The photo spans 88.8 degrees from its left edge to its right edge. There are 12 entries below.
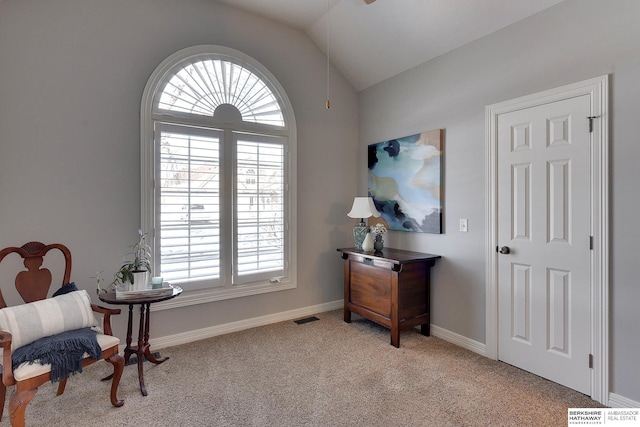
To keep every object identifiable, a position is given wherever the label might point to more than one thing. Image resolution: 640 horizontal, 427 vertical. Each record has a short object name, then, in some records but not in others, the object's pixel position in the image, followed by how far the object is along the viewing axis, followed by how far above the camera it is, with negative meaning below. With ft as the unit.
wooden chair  5.70 -2.69
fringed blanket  5.96 -2.59
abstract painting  10.89 +1.24
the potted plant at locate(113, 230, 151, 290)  7.91 -1.44
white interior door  7.57 -0.63
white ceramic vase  11.90 -1.05
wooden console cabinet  10.25 -2.44
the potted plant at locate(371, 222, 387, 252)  11.80 -0.77
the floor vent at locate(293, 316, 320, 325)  12.12 -3.99
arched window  9.93 +1.34
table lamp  12.13 +0.06
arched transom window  10.24 +4.10
